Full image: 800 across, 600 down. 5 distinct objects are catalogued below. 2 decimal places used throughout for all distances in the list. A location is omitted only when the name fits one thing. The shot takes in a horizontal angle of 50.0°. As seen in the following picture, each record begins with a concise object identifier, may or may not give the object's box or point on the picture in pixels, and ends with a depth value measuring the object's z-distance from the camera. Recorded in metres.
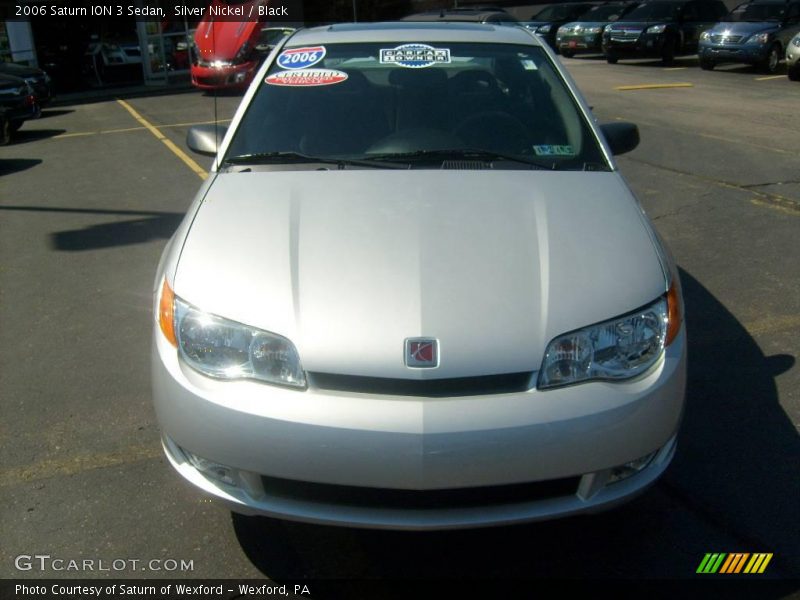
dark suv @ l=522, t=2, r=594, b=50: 27.95
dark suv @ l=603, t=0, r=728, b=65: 22.20
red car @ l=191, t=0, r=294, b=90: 18.81
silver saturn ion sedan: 2.46
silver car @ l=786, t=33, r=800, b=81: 17.56
